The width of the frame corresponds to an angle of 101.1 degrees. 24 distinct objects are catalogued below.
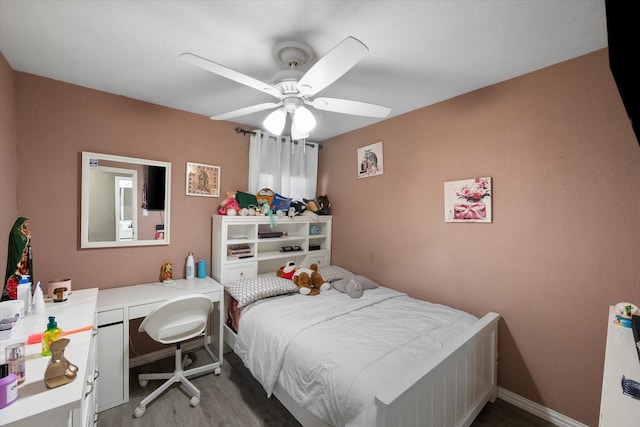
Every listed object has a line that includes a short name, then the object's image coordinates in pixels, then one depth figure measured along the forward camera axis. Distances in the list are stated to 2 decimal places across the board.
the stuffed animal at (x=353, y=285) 2.50
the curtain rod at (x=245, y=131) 3.01
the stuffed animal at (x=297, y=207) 3.34
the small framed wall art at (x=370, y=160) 2.95
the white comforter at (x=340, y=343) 1.35
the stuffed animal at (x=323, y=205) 3.51
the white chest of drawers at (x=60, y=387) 0.85
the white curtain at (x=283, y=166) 3.17
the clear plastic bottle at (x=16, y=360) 0.94
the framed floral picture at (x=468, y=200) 2.12
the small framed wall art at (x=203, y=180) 2.74
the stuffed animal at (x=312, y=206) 3.45
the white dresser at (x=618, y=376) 0.82
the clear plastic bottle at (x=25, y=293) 1.56
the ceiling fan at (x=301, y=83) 1.18
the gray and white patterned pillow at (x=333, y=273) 2.88
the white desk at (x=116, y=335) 1.89
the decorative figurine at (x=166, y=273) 2.53
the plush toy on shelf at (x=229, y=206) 2.79
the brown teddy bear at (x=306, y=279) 2.58
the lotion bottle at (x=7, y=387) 0.85
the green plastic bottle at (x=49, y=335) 1.16
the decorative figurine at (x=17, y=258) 1.62
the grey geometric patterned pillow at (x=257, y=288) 2.33
